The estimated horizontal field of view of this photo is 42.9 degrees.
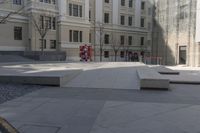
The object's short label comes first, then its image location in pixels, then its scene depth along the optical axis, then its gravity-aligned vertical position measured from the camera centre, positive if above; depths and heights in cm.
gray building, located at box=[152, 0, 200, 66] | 3628 +334
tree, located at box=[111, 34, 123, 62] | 5028 +160
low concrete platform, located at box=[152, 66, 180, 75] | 1677 -127
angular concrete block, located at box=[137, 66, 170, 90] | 1030 -122
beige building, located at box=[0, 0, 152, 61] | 3700 +442
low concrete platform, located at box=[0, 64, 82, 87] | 1091 -111
